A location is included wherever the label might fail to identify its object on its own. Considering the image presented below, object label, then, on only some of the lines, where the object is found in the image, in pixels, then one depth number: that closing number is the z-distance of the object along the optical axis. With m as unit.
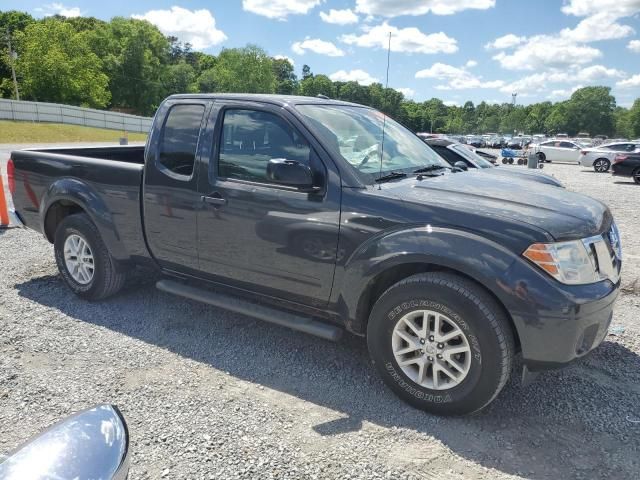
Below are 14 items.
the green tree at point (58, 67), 56.41
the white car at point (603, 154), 24.72
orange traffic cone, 7.76
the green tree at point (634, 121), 115.38
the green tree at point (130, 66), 75.62
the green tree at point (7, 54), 59.66
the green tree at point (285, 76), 126.69
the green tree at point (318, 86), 110.89
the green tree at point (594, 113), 125.25
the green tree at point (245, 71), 97.88
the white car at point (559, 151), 31.27
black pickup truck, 2.91
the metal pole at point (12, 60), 52.66
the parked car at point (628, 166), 18.97
